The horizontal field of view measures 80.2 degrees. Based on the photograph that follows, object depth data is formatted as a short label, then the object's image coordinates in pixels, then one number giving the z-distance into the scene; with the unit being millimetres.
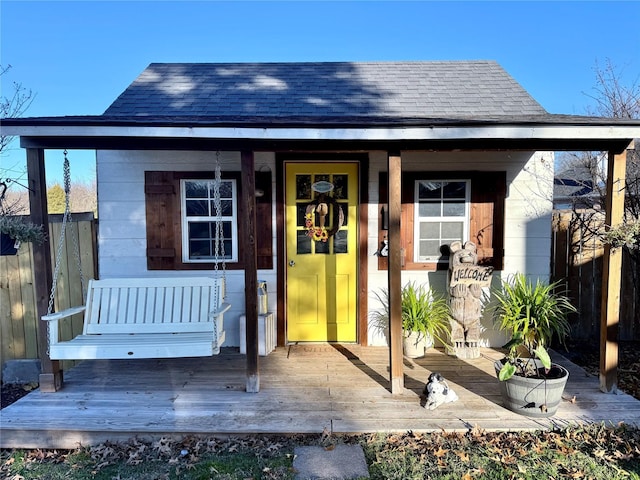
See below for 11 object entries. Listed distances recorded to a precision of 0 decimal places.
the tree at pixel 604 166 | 4805
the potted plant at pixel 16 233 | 3043
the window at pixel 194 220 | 4449
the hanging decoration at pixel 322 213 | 4453
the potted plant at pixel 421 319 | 4191
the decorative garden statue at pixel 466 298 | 4238
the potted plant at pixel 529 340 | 2857
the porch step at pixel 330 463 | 2293
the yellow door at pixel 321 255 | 4543
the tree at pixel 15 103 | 5617
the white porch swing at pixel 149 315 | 3133
